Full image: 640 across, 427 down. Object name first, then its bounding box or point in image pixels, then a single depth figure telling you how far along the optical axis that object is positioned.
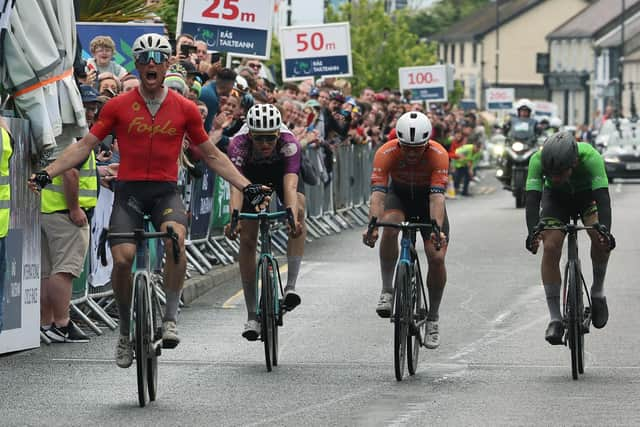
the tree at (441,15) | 176.12
